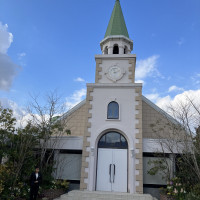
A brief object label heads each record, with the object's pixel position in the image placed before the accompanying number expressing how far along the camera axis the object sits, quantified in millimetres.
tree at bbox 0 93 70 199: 9718
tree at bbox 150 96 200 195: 10446
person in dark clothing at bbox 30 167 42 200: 9508
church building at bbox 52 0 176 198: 11812
